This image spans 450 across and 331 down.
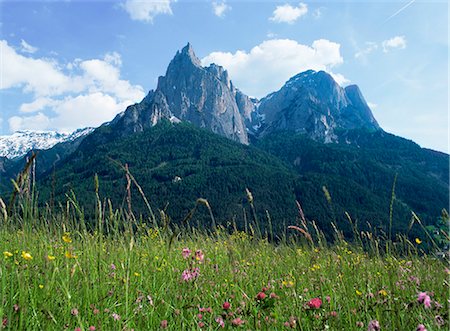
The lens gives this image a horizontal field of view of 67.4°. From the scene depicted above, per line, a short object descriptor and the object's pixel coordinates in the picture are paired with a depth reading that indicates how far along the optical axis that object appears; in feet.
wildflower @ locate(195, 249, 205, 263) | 10.63
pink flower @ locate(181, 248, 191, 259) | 10.65
